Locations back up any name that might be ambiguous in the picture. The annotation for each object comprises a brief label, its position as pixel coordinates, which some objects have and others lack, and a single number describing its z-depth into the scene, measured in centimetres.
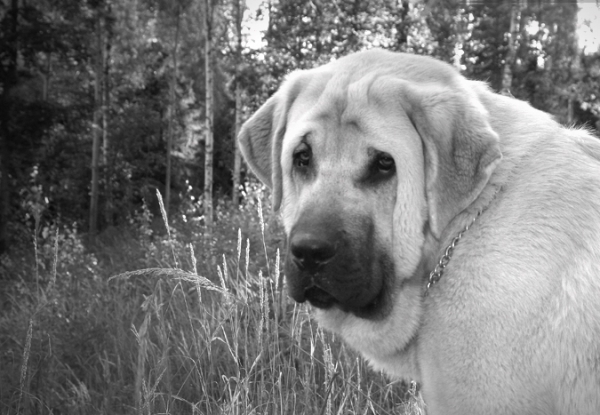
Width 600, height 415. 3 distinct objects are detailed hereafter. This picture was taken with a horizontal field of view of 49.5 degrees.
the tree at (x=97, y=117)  1647
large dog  206
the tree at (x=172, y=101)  2133
